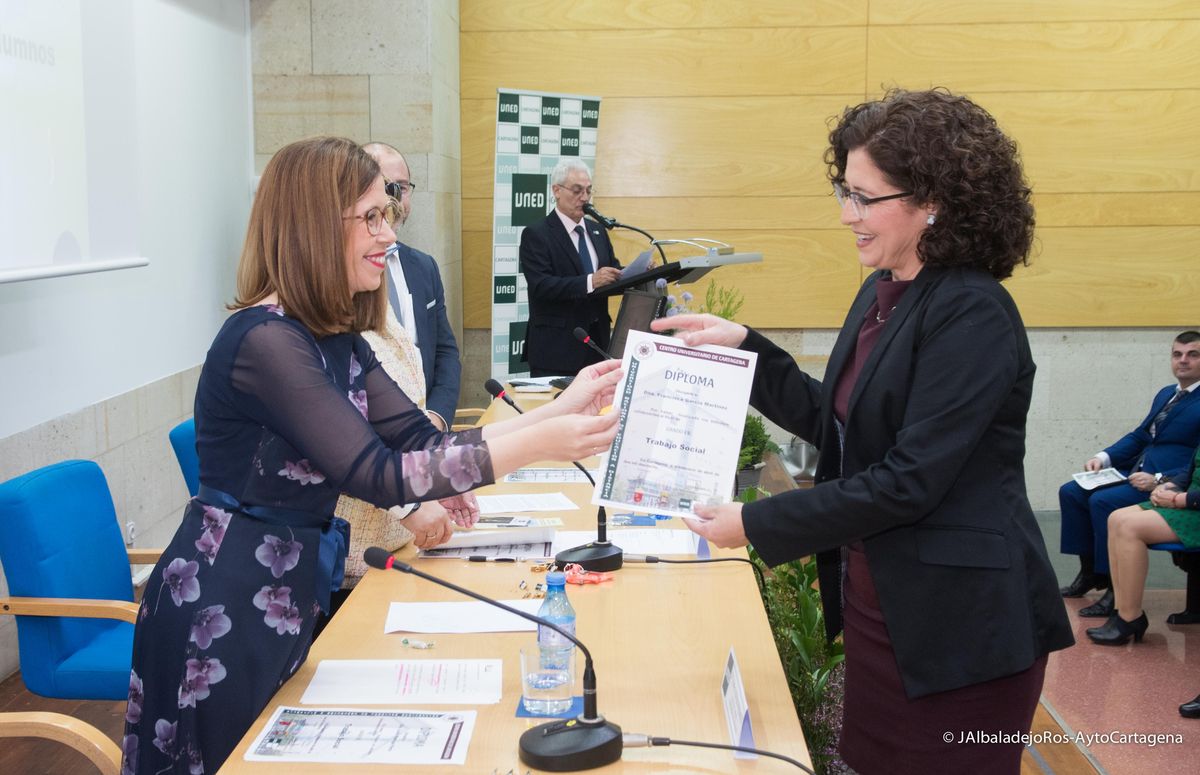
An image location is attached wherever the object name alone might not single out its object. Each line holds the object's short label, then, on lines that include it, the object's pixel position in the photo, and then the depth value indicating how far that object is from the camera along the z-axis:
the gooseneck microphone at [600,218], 5.66
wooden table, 1.68
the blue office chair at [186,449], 3.44
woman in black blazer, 1.84
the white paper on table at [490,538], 2.72
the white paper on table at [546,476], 3.47
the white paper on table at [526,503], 3.09
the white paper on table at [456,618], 2.19
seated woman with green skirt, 4.66
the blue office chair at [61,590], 2.61
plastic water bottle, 1.82
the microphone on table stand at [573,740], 1.61
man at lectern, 5.84
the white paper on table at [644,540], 2.72
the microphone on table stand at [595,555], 2.55
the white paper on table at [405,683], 1.87
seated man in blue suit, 5.04
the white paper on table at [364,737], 1.66
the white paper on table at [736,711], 1.66
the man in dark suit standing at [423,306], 4.15
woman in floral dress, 1.93
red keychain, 2.48
